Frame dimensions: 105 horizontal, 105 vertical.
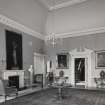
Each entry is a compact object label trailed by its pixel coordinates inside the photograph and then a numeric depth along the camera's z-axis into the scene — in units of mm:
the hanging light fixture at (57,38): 8841
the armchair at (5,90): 4742
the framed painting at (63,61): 8898
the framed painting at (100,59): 7789
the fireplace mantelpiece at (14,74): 5789
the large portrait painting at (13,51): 6176
